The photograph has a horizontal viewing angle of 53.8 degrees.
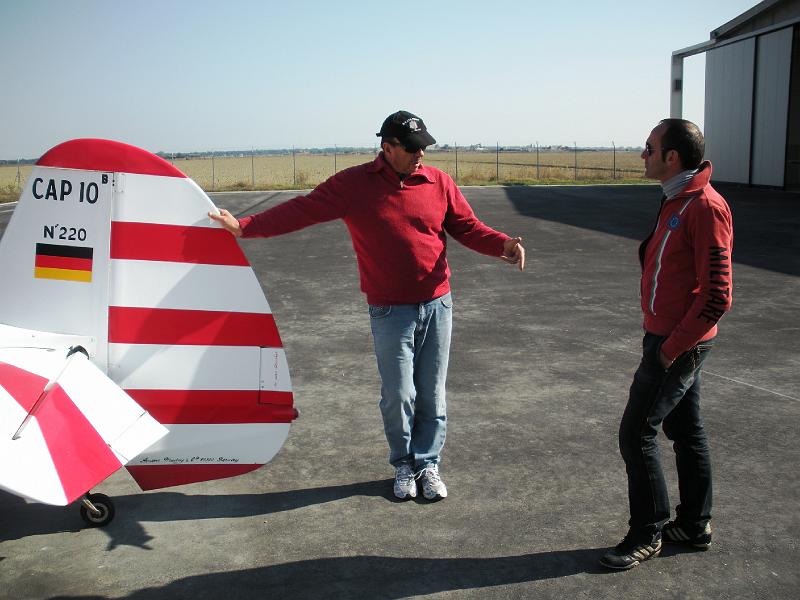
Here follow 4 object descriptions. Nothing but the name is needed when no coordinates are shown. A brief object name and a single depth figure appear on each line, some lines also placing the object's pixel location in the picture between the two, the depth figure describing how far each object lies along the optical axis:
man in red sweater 3.72
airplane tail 3.24
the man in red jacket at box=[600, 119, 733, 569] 2.95
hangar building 24.17
